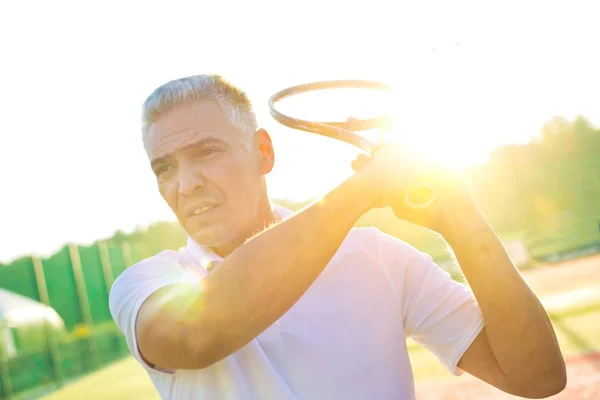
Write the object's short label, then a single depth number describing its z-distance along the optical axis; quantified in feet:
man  4.96
